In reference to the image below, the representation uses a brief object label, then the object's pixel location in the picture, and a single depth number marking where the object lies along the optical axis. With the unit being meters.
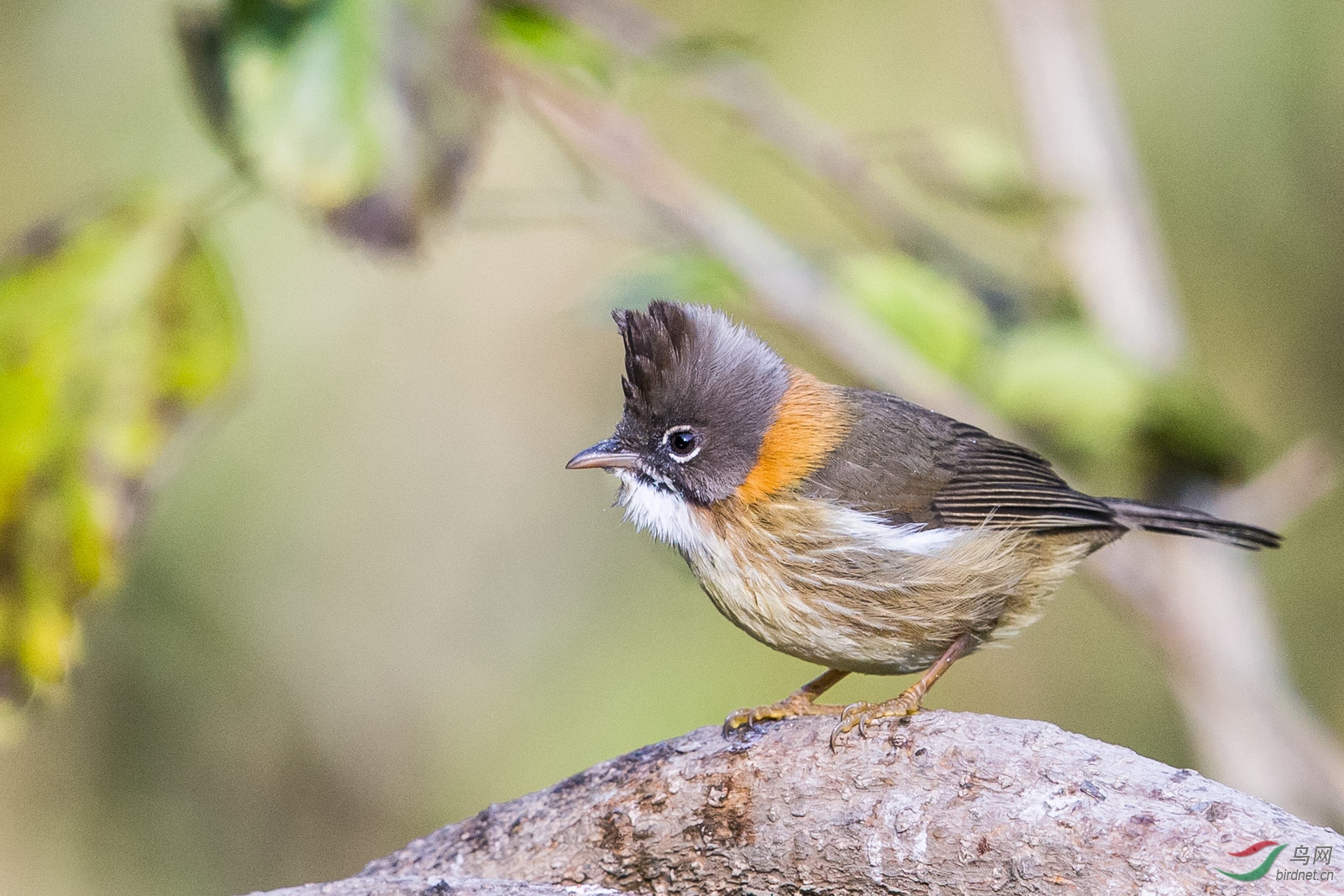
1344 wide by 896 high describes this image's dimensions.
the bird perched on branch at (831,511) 6.45
